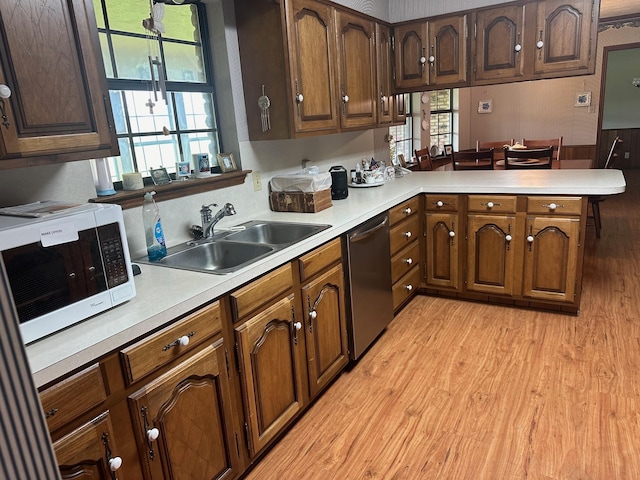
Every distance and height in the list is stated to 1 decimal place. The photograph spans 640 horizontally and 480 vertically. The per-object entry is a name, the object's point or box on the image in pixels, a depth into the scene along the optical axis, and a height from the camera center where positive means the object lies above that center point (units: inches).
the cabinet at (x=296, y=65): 92.2 +14.6
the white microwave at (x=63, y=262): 43.6 -11.4
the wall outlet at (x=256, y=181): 102.4 -9.9
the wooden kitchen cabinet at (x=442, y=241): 124.7 -32.5
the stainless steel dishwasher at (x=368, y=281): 94.6 -33.3
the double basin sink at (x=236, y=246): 77.5 -19.2
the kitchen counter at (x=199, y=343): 46.4 -24.0
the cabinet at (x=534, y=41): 114.9 +19.6
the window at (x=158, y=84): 78.6 +11.0
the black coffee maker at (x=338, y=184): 114.8 -13.3
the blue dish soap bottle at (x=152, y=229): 74.7 -13.7
